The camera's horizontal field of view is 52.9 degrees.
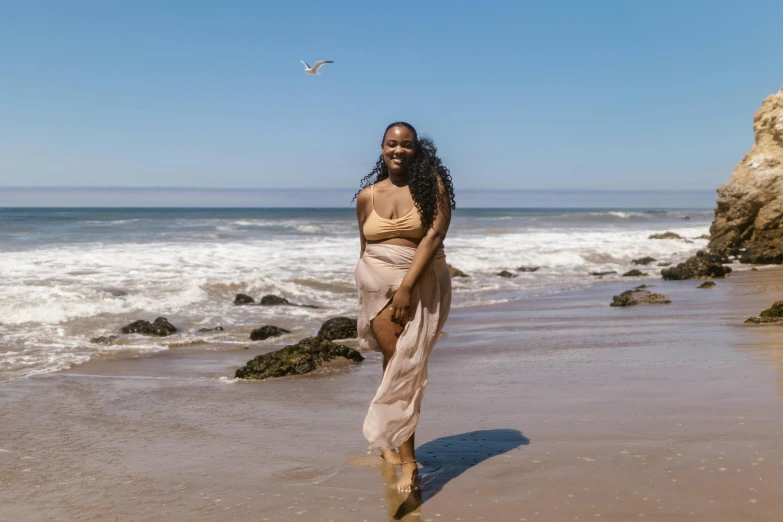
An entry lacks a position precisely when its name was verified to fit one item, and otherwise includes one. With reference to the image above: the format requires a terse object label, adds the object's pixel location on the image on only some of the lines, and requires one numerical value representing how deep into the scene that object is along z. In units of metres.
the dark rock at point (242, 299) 13.91
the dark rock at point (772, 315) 8.27
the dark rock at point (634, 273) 18.76
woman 3.70
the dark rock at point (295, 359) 6.85
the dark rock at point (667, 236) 37.00
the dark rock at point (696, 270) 15.90
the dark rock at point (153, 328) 10.46
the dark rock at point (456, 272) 19.91
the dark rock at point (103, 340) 9.54
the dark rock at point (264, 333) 9.77
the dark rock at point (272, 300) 13.67
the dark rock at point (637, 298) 11.36
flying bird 13.22
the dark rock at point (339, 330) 9.45
